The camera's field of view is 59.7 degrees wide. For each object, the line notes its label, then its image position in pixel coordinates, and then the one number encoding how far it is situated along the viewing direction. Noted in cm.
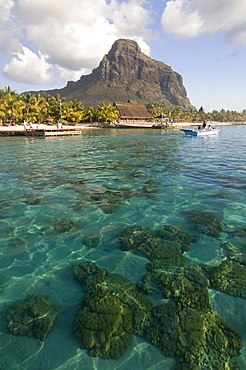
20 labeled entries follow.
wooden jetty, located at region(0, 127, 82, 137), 4356
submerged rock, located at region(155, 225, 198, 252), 623
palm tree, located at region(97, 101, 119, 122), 8028
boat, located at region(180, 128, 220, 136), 4153
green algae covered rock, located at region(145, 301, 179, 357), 346
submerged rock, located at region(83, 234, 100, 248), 623
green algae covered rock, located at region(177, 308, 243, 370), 321
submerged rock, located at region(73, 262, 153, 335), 395
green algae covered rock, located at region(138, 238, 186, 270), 540
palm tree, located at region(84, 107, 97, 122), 8306
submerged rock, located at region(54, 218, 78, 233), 700
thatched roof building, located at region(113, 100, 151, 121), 9675
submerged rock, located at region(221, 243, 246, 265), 554
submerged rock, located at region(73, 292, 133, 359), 344
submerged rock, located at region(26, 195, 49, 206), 914
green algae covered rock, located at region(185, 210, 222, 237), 691
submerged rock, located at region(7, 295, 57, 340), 370
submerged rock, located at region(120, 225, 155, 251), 615
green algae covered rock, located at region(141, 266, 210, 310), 426
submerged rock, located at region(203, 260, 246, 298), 459
